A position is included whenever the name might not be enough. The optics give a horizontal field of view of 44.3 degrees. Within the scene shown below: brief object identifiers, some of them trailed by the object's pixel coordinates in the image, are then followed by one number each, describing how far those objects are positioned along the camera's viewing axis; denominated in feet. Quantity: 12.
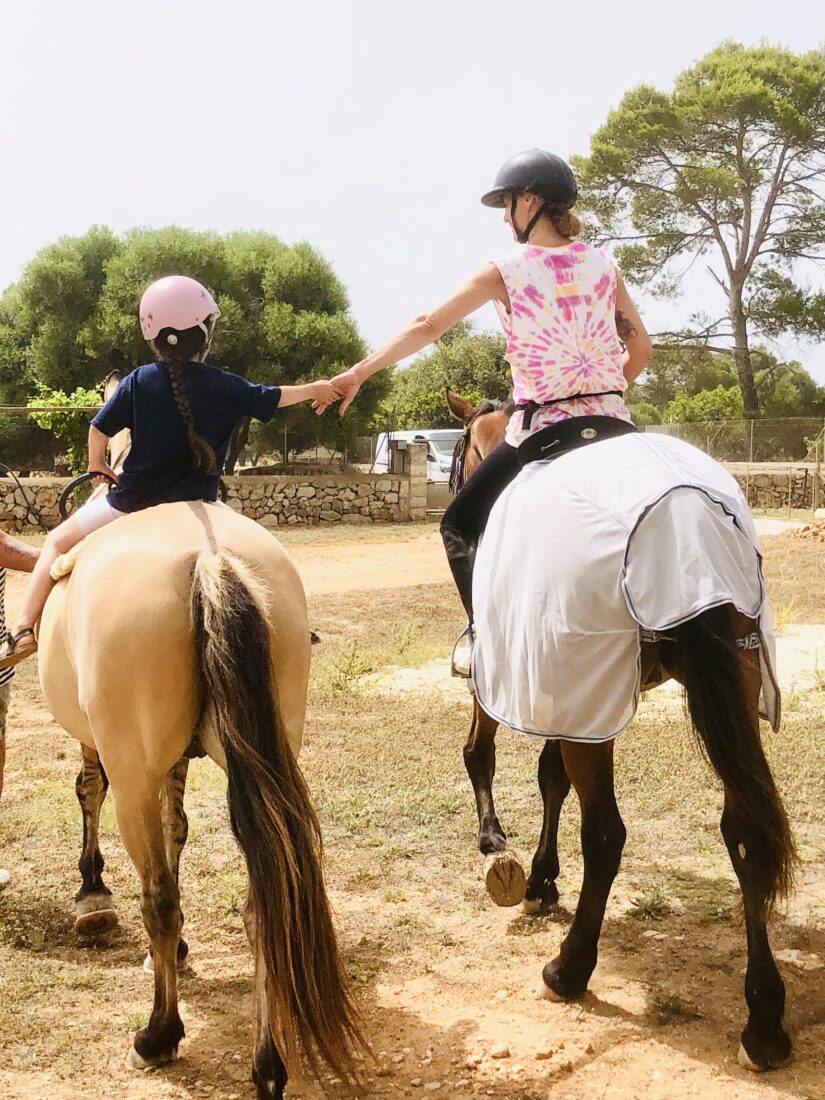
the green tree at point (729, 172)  106.32
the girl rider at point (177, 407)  10.75
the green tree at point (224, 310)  81.51
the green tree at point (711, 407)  115.03
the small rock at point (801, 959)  11.66
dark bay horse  9.27
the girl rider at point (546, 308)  11.05
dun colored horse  8.96
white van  82.17
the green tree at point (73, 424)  68.08
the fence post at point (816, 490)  73.05
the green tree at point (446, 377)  123.44
